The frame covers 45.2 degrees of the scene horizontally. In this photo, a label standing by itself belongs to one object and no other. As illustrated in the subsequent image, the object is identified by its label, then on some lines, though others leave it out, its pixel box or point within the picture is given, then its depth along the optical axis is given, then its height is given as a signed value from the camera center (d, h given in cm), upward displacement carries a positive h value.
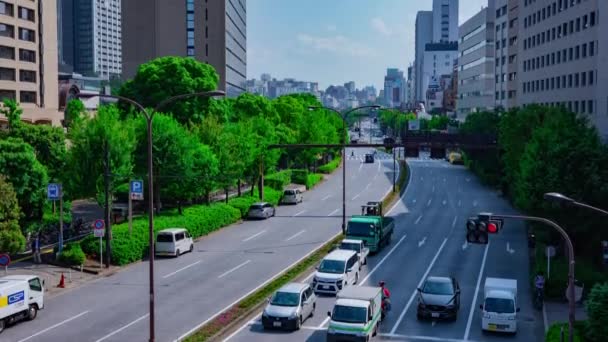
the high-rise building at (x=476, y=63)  12950 +1521
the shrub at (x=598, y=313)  2489 -586
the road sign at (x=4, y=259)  3481 -583
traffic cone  3734 -743
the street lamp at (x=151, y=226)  2553 -320
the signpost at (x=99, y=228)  4025 -498
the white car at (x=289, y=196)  7394 -567
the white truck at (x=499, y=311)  2959 -692
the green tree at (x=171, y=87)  7250 +516
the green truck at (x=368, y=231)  4706 -584
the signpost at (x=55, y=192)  4191 -312
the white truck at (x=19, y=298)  2972 -676
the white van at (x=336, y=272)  3609 -668
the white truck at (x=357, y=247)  4269 -622
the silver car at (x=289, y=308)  2936 -687
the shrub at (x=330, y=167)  10531 -387
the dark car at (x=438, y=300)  3144 -685
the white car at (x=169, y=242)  4584 -650
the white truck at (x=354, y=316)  2694 -664
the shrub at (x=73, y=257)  4153 -676
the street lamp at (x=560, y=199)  1941 -154
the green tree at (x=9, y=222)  3738 -436
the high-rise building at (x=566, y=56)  6181 +869
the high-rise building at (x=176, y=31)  11406 +1692
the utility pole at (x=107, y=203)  4128 -370
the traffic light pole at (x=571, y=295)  2252 -479
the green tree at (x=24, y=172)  4606 -223
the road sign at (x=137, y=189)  4175 -289
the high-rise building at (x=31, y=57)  7625 +872
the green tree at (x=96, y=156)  4453 -108
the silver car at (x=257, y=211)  6281 -613
